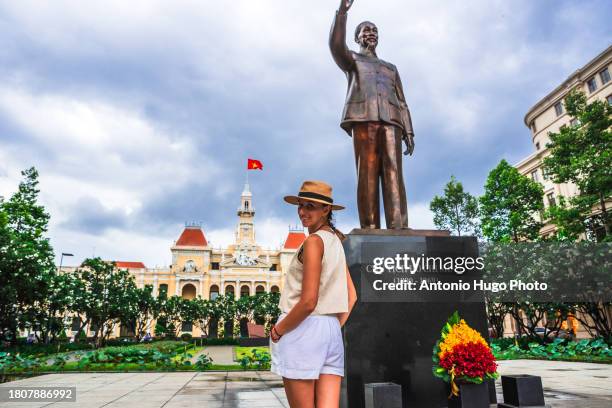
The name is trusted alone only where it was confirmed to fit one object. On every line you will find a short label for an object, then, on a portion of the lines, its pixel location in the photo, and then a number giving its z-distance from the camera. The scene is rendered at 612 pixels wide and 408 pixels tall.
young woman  2.13
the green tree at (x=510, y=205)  23.91
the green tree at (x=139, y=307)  33.38
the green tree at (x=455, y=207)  29.84
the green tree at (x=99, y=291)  28.75
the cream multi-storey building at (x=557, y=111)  32.62
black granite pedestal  4.28
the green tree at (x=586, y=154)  19.28
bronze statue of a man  5.57
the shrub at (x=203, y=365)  12.44
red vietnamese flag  57.21
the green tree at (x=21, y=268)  19.81
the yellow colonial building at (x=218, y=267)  71.19
